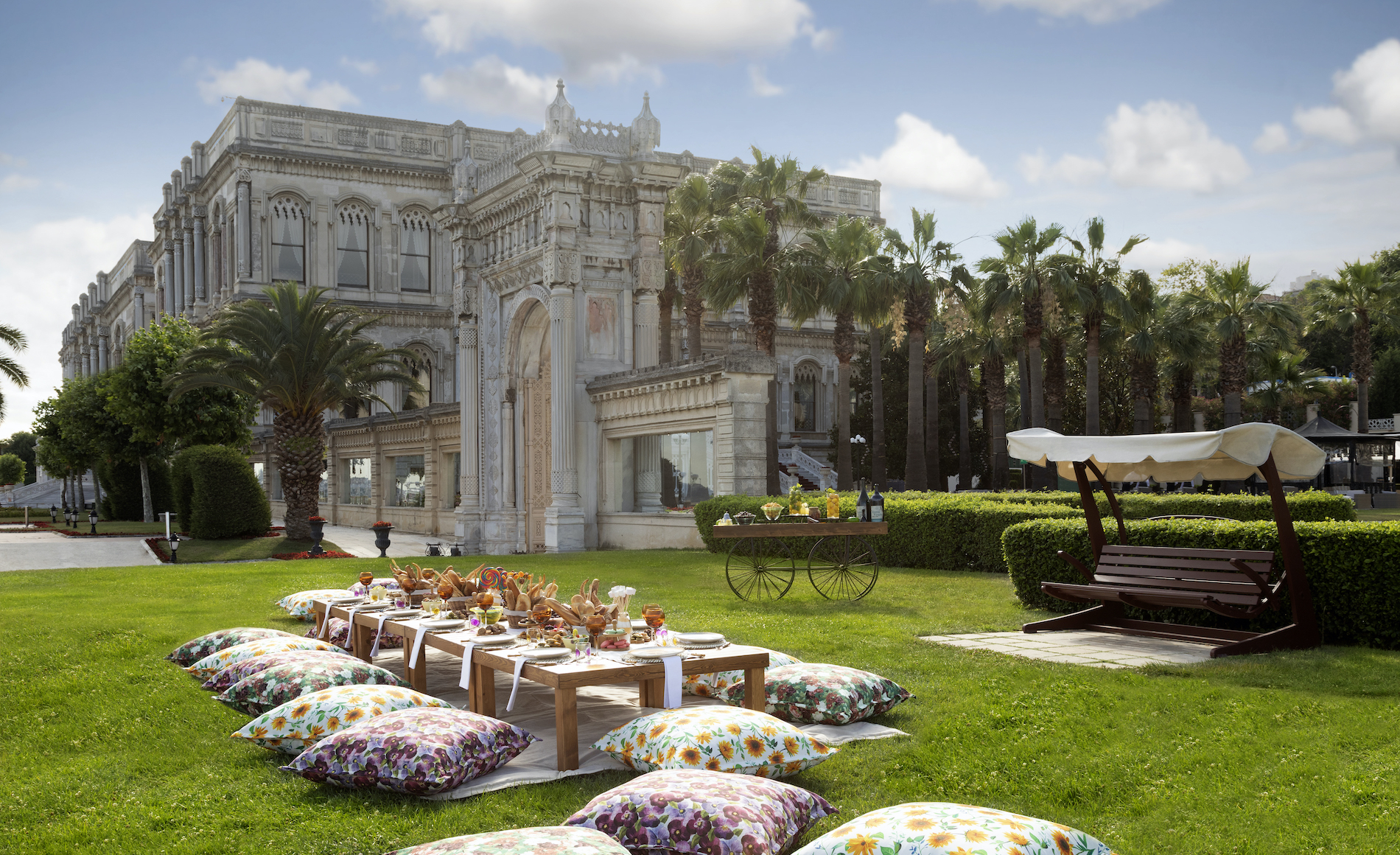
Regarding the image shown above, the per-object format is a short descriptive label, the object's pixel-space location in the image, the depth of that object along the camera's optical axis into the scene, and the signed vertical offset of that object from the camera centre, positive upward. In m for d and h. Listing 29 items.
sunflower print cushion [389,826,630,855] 4.01 -1.35
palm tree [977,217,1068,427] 38.28 +6.18
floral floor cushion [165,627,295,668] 9.74 -1.49
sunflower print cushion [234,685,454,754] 6.59 -1.43
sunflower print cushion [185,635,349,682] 8.53 -1.36
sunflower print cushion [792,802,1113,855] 3.97 -1.33
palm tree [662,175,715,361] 33.38 +6.80
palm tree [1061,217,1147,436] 37.97 +5.68
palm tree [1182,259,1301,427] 41.78 +5.38
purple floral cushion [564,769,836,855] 4.71 -1.49
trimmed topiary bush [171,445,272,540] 32.09 -0.67
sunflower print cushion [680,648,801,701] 8.11 -1.58
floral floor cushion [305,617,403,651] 11.05 -1.58
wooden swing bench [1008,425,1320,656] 9.70 -1.17
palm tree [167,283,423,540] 30.64 +2.87
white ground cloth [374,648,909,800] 6.50 -1.78
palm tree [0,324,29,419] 34.44 +3.52
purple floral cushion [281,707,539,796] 5.88 -1.50
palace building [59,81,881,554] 25.03 +2.36
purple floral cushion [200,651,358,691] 8.00 -1.36
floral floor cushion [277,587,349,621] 13.15 -1.56
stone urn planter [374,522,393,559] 24.19 -1.43
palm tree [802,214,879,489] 34.78 +5.71
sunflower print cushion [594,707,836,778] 5.88 -1.48
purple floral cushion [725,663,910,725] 7.45 -1.55
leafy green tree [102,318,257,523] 36.75 +2.31
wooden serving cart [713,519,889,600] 14.13 -1.57
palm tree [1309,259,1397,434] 48.50 +6.57
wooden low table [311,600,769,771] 6.55 -1.26
